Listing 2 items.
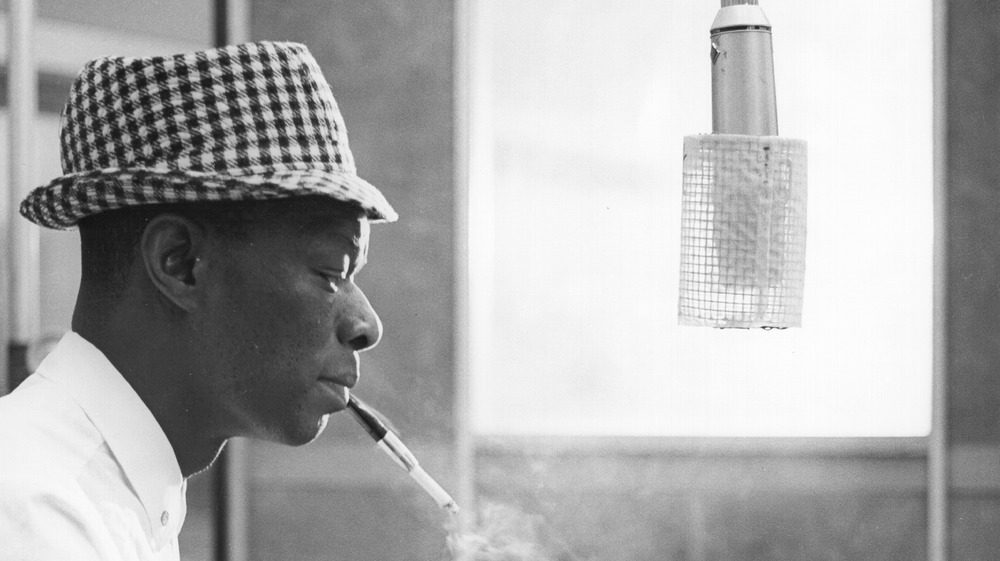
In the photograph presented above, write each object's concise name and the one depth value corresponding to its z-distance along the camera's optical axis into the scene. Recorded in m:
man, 1.84
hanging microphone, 1.92
